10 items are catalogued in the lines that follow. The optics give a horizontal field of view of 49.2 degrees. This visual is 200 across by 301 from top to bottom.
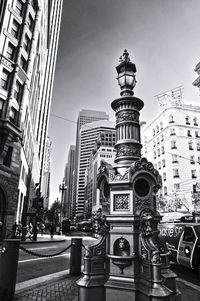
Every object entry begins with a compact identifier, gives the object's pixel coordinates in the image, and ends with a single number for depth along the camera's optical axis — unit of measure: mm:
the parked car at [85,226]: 50512
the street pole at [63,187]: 35462
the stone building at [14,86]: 20188
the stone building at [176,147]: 39000
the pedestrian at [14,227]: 18781
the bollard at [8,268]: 4582
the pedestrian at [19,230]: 19356
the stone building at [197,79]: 31145
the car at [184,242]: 8180
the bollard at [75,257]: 7188
